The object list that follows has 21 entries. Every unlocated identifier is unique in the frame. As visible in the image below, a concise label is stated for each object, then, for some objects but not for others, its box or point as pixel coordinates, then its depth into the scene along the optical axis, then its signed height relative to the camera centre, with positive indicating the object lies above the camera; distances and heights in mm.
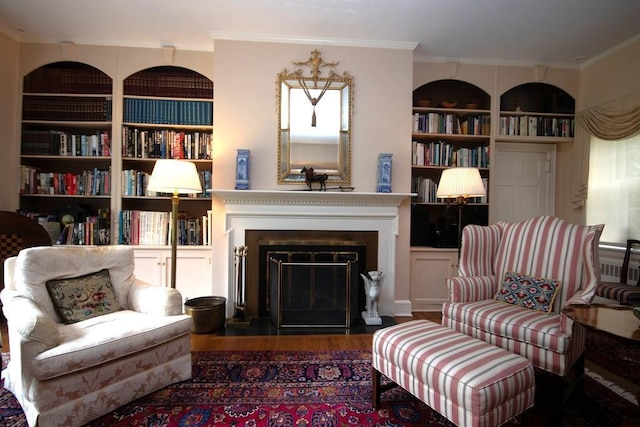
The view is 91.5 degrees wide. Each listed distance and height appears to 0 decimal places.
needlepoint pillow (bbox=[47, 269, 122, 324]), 1845 -570
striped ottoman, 1245 -710
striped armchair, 1735 -498
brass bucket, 2672 -953
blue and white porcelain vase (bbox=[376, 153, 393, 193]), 2996 +351
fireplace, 2967 -151
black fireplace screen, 2781 -758
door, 3699 +358
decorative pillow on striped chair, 2035 -549
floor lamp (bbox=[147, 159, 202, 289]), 2514 +200
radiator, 2924 -597
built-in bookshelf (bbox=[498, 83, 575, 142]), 3523 +1016
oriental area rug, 1583 -1088
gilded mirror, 3033 +845
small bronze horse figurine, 2922 +285
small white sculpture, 2828 -799
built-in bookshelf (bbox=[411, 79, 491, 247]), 3422 +619
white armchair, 1432 -693
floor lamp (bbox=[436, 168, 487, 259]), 2619 +224
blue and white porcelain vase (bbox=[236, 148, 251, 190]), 2904 +348
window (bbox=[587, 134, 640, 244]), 3039 +244
